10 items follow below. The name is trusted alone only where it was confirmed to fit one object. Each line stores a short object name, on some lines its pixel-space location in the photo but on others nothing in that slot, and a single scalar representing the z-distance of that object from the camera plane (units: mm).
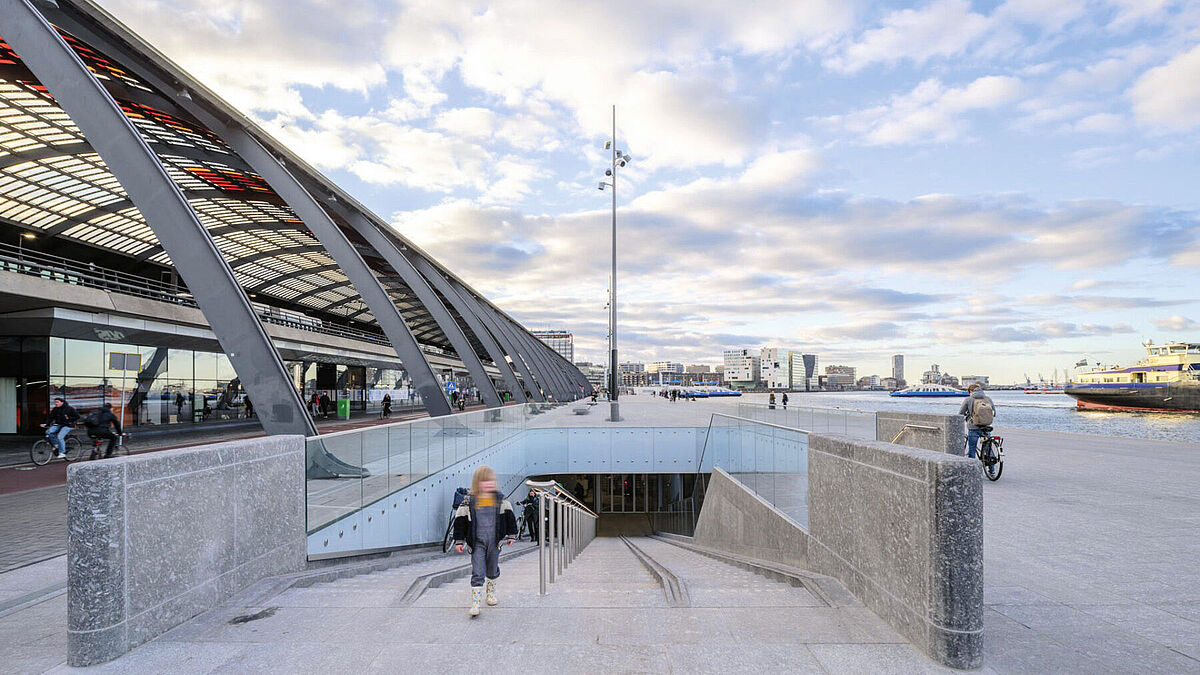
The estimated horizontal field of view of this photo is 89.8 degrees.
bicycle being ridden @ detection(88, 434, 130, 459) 12957
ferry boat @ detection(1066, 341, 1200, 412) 67438
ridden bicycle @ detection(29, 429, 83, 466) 14016
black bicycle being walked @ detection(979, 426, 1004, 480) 10406
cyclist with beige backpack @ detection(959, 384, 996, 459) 10719
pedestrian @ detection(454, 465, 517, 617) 5168
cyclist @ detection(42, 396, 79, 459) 13758
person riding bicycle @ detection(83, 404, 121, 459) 12898
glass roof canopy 16922
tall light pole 27203
